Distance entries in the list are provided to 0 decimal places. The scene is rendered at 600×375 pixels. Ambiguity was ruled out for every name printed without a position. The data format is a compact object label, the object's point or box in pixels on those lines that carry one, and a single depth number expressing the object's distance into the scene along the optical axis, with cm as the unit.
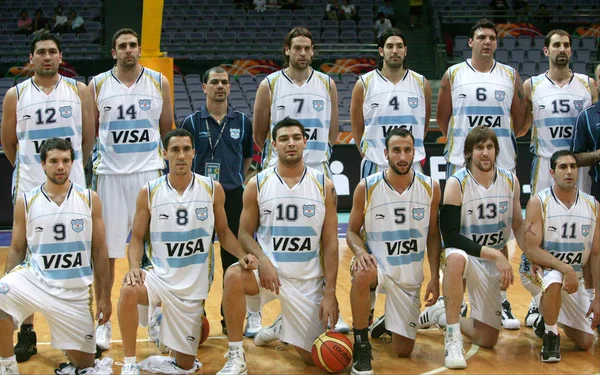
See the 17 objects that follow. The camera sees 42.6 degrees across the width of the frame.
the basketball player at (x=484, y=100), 602
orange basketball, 489
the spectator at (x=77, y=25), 1784
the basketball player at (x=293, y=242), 505
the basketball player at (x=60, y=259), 481
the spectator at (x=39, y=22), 1741
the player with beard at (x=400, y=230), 523
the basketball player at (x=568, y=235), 541
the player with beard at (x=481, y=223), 533
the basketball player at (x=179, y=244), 495
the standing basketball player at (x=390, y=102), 592
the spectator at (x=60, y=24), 1775
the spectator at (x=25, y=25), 1761
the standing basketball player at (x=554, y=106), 608
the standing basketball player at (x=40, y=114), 559
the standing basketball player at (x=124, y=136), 577
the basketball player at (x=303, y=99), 588
